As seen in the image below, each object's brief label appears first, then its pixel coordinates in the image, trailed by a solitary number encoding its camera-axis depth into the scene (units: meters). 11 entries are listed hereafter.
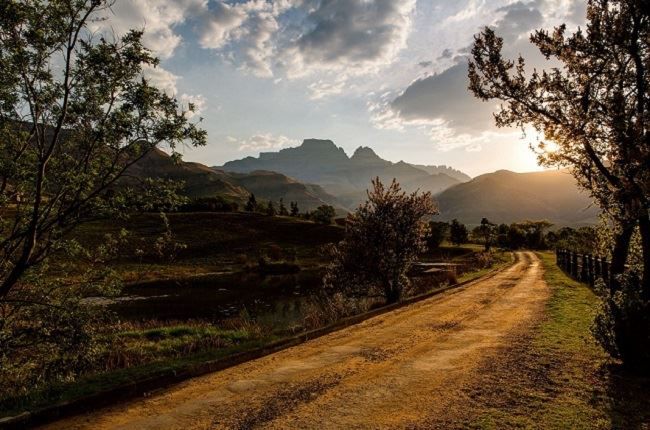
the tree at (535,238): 119.39
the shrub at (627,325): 9.16
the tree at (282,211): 141.43
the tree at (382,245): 22.89
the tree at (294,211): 141.75
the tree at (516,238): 118.44
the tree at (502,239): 123.07
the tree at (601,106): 8.98
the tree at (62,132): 9.27
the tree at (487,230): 102.35
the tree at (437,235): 93.69
